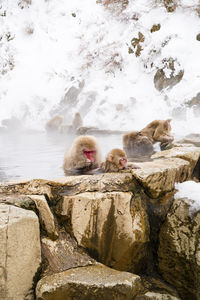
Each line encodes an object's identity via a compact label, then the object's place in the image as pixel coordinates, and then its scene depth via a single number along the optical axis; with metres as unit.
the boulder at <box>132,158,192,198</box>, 2.27
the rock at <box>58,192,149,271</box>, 2.08
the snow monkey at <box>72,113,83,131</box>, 9.17
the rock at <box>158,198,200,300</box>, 2.17
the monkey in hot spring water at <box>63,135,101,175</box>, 2.76
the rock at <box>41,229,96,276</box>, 1.89
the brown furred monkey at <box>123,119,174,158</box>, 4.28
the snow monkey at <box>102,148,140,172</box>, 2.46
